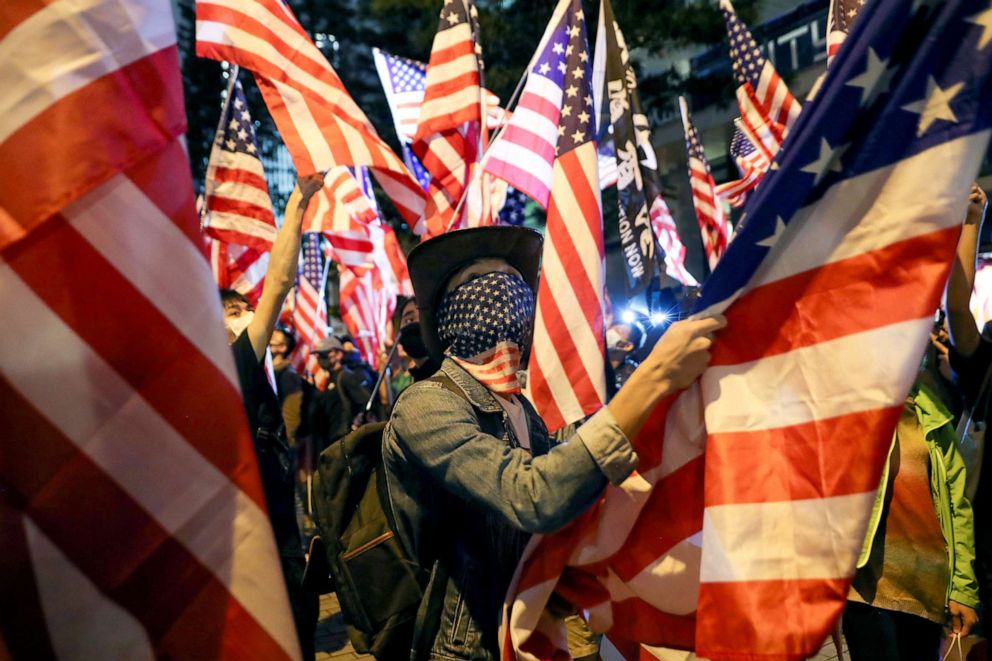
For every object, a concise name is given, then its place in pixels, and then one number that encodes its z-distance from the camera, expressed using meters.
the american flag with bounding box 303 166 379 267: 8.02
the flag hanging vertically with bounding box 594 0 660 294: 6.14
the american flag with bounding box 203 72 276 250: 6.77
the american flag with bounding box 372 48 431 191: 8.52
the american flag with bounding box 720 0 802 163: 7.98
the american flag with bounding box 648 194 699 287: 8.63
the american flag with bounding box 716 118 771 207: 8.72
